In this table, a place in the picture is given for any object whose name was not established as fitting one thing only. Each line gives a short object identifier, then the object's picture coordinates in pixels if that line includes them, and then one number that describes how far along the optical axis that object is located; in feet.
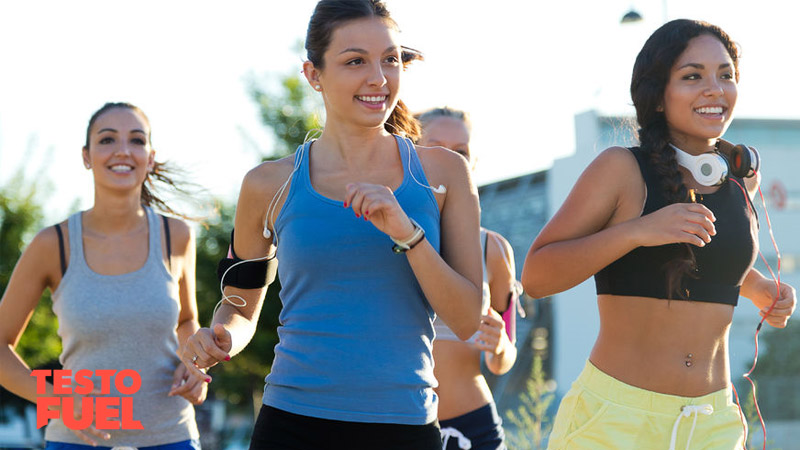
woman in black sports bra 10.75
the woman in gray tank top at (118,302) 15.08
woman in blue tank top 9.73
